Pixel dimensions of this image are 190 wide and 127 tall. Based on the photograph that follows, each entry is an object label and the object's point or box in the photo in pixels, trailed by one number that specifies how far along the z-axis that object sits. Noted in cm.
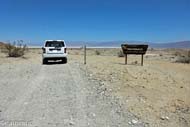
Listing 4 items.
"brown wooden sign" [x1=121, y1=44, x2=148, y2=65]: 992
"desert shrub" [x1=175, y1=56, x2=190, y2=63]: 1468
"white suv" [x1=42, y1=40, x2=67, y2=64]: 1111
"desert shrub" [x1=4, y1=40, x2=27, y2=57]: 1555
